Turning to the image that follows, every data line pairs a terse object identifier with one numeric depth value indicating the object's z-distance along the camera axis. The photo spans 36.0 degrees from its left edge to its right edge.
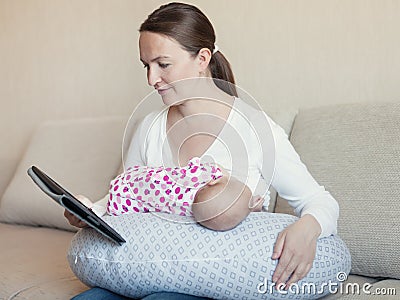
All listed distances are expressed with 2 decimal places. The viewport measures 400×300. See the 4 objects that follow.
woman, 1.26
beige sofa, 1.42
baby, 1.10
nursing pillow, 1.11
